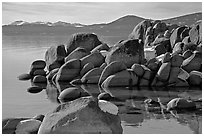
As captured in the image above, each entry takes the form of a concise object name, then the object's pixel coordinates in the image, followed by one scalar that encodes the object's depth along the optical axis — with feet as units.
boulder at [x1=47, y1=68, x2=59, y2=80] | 72.13
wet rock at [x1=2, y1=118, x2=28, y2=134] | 34.71
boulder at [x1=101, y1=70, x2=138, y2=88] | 60.80
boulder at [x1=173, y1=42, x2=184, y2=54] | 88.97
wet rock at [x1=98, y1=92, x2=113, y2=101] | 51.05
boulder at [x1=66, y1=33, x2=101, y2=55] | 86.84
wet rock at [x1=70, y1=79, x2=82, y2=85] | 65.41
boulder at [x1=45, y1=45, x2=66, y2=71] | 78.18
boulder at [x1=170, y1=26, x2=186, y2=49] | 105.73
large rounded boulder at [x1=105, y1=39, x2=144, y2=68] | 70.54
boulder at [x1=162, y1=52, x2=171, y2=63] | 63.28
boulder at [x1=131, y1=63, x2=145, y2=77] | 62.23
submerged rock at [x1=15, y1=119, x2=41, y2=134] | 33.53
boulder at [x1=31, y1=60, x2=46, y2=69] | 78.89
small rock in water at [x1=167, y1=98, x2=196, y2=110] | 44.86
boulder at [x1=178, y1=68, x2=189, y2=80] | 63.14
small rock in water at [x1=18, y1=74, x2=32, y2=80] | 73.22
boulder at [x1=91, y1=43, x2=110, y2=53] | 86.22
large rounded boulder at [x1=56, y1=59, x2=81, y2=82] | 68.28
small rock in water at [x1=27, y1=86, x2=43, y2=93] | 58.92
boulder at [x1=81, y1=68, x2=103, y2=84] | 64.83
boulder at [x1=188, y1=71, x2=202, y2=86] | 62.39
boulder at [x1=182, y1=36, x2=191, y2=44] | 100.27
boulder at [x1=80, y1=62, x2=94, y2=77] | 68.23
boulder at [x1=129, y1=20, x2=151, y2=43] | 142.72
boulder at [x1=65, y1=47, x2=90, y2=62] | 76.07
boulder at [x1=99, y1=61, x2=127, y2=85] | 62.44
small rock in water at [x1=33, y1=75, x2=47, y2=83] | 69.67
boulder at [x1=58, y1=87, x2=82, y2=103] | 51.24
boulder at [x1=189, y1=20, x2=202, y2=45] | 95.75
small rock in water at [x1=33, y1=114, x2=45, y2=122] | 37.82
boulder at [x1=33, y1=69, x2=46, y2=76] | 76.33
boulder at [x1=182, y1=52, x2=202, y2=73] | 67.92
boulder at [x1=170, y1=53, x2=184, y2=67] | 62.23
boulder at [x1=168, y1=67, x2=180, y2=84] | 61.72
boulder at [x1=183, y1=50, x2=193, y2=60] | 74.04
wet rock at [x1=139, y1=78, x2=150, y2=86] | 62.39
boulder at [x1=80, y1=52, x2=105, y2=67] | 71.26
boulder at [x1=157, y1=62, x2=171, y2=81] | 61.72
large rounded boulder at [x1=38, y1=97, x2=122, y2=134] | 27.32
